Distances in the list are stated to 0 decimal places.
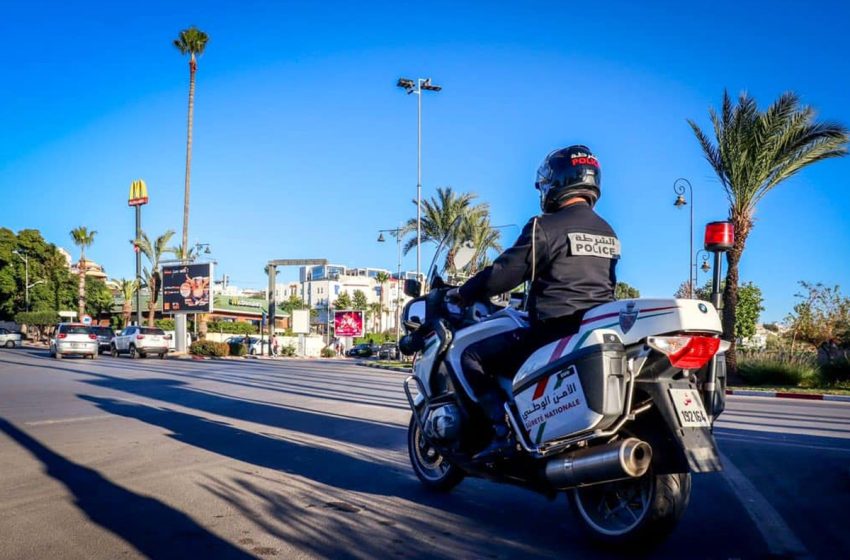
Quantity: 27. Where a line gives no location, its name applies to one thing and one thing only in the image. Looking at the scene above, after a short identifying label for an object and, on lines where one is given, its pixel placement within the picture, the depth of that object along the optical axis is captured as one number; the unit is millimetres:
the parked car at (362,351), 57719
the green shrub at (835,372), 20156
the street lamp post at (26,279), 67231
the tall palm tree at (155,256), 53188
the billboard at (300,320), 50656
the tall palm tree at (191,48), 43531
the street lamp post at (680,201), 34156
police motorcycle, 3432
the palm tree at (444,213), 39312
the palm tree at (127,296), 71938
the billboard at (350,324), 52656
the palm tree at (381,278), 122581
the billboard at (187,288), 43062
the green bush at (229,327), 74125
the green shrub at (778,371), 20578
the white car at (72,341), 30766
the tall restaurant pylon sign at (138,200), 51500
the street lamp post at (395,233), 48794
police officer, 4062
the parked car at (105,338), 40094
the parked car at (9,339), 57356
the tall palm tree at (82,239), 63400
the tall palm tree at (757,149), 21156
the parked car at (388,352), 46241
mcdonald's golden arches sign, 53469
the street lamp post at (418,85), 35250
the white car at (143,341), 35125
